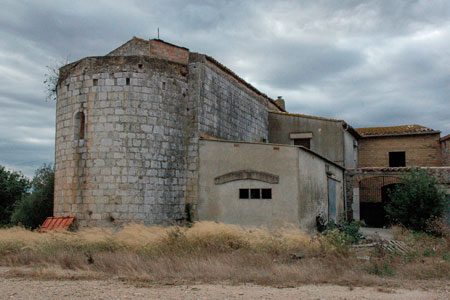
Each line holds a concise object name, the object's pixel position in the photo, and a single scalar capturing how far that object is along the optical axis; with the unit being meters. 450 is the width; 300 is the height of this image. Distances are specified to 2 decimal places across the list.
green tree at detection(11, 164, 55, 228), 16.53
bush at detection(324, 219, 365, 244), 10.59
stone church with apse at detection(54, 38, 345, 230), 13.41
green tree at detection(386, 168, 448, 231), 16.52
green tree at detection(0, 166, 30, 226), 22.22
